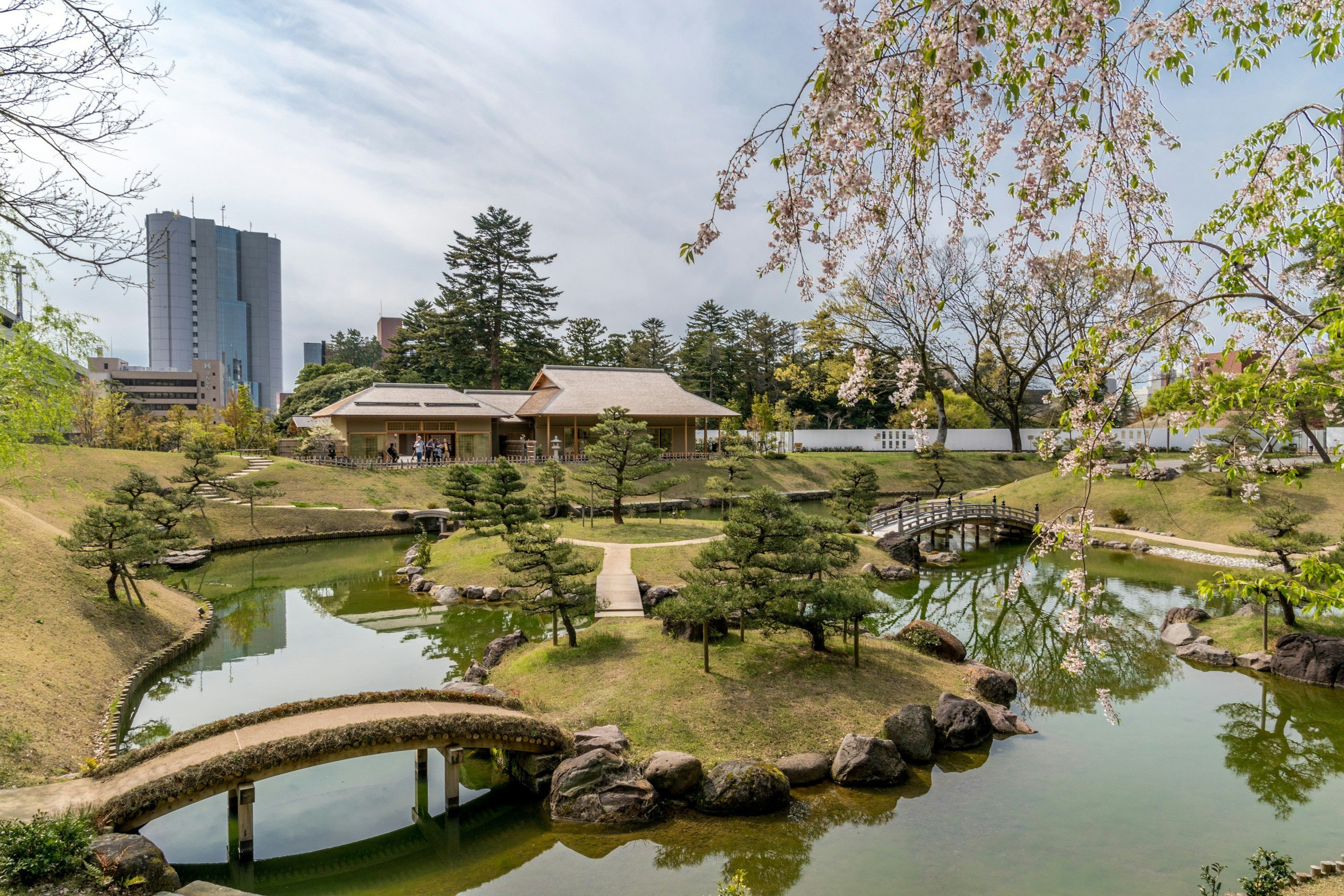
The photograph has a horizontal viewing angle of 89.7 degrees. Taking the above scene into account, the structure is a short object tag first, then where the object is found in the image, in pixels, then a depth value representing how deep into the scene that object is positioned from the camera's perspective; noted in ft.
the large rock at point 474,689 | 26.61
